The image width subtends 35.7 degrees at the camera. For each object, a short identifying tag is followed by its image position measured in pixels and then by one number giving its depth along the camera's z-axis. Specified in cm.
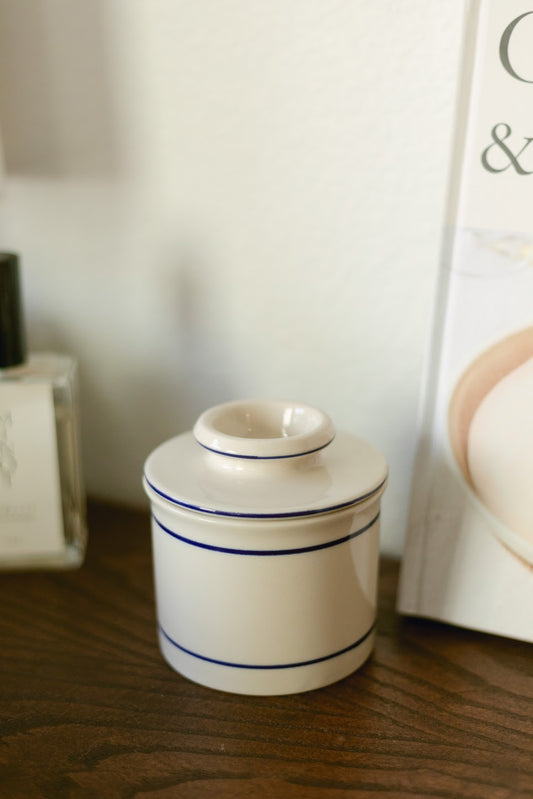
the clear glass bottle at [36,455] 53
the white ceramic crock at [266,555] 40
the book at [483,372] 40
